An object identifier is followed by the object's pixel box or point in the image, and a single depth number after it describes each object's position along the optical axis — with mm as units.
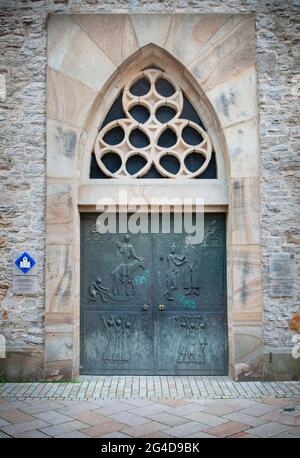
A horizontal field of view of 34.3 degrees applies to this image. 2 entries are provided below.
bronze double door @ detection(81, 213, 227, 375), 6156
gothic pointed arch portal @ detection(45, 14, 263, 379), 5888
